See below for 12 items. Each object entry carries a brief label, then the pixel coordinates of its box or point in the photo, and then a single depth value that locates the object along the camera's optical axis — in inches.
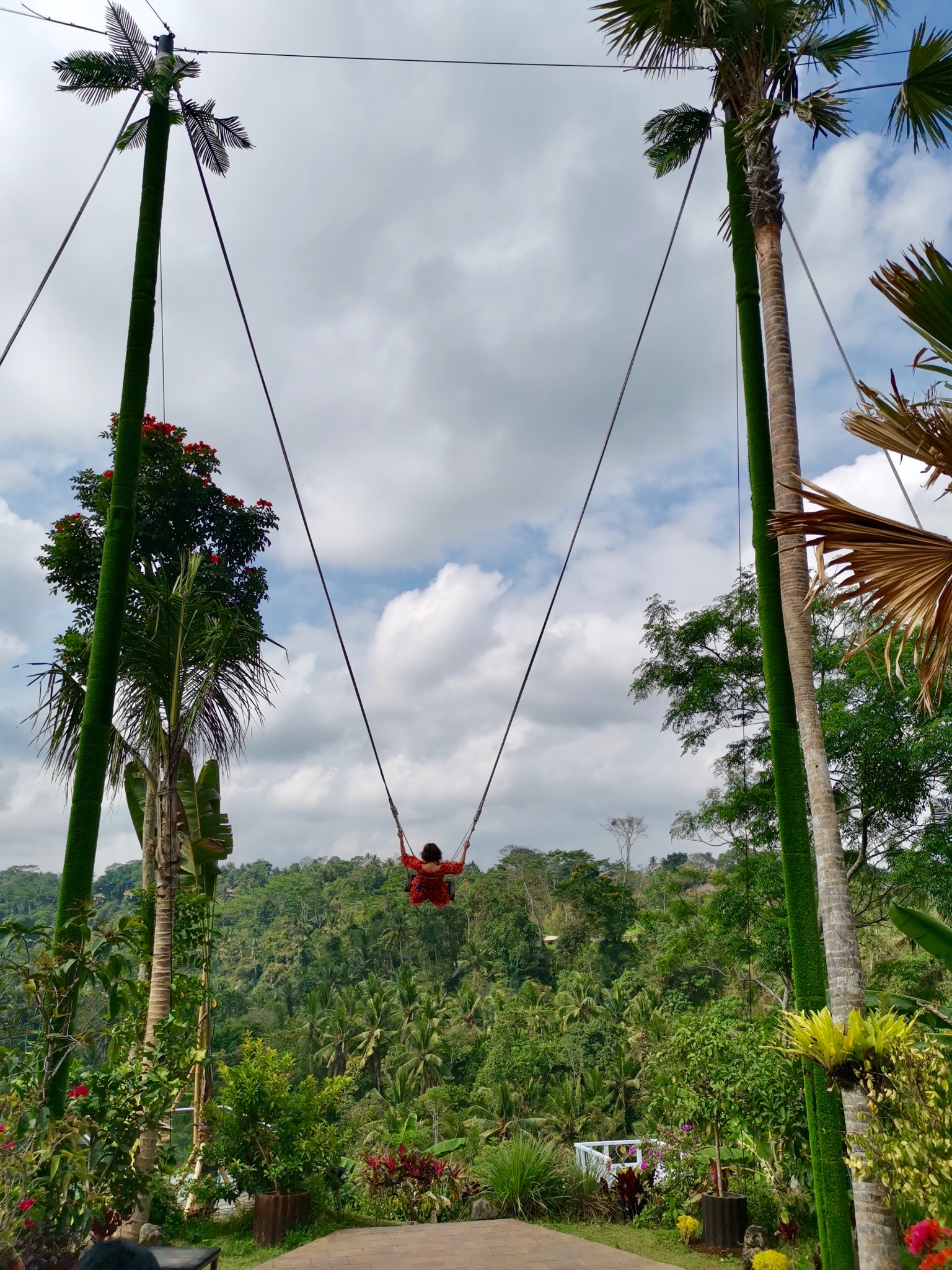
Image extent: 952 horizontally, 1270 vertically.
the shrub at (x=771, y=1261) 204.7
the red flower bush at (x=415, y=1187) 287.0
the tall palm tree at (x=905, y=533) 126.4
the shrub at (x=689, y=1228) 252.4
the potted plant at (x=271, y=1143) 260.2
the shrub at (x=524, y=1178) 285.9
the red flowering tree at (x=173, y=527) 353.4
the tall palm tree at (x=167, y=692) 275.3
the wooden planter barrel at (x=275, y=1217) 257.0
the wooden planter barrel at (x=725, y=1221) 244.4
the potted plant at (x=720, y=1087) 234.8
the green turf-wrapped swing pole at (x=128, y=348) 190.4
